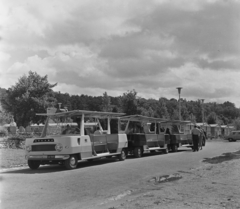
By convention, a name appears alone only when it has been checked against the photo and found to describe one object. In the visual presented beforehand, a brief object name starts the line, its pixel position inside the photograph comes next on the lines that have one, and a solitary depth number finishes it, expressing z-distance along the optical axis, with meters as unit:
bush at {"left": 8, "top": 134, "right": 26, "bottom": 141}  20.58
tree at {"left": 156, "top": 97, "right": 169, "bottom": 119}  54.53
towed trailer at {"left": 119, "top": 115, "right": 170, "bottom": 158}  17.89
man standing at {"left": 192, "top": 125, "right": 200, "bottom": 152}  22.09
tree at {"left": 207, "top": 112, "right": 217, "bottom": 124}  88.94
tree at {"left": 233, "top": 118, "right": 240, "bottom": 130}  78.35
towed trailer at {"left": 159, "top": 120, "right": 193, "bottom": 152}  22.44
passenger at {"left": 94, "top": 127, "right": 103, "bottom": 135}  14.64
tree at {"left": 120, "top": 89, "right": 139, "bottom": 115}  36.09
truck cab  12.09
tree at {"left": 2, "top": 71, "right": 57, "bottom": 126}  33.72
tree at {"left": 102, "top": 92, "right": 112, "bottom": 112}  42.18
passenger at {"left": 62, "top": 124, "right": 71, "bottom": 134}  13.56
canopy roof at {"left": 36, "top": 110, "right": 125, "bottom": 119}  13.55
